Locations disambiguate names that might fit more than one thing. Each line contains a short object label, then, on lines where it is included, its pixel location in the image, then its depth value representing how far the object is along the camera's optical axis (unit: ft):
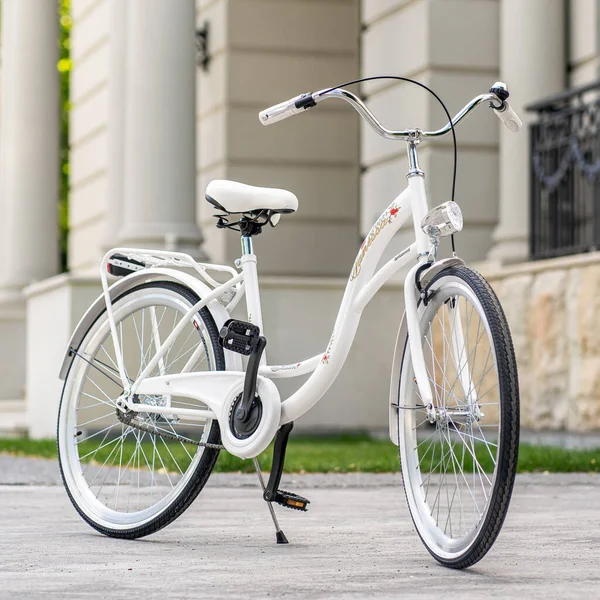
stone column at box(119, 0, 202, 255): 35.17
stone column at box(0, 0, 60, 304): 50.42
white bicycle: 12.19
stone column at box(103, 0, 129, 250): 44.68
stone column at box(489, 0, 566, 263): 34.22
